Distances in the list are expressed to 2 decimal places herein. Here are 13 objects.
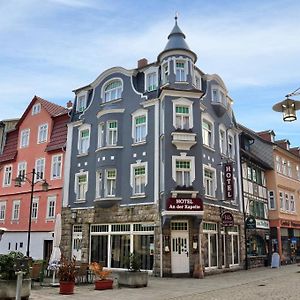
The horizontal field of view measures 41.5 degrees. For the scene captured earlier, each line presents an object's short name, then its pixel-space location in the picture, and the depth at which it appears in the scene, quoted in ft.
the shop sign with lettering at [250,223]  92.32
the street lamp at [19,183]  70.95
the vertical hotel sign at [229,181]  79.87
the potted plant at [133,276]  53.11
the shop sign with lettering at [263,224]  102.86
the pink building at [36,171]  92.89
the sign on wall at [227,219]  80.33
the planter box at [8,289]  39.34
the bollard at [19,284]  33.38
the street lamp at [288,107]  23.58
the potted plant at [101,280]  50.83
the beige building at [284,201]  110.83
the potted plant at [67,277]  46.73
